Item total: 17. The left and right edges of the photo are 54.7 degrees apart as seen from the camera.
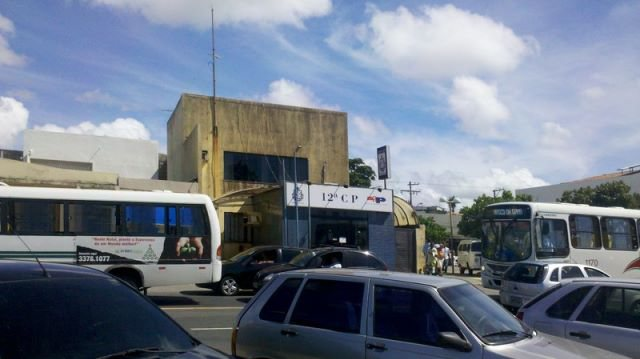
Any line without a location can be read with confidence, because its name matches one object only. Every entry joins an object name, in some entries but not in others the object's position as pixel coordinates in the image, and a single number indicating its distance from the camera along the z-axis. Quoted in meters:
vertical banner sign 34.47
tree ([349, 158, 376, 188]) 64.00
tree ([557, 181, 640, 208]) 55.47
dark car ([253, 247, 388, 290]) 16.92
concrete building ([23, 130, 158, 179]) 40.97
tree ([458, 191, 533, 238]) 65.25
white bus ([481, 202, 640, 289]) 20.98
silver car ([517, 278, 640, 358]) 6.98
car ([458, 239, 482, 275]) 36.50
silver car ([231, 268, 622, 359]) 5.20
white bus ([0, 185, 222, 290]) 14.77
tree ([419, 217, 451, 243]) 74.81
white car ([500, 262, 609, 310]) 15.96
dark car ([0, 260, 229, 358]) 3.71
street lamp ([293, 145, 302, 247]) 28.48
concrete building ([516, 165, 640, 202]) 78.36
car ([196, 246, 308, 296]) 19.11
